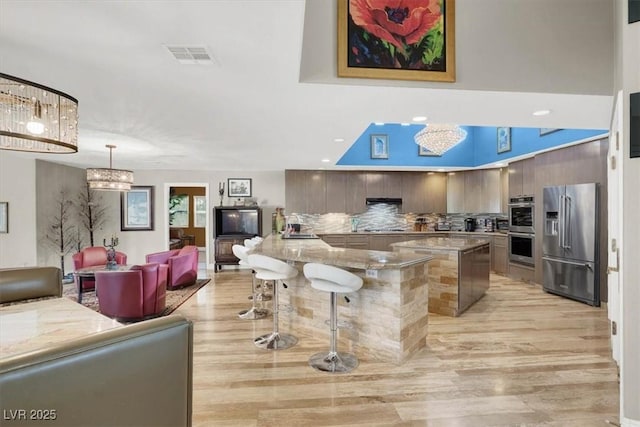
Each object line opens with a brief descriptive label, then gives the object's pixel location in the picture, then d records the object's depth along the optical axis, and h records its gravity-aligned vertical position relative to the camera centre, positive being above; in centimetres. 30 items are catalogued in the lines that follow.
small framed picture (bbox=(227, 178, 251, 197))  774 +68
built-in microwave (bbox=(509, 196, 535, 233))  570 -3
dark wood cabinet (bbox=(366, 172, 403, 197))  748 +69
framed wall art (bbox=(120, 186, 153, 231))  764 +10
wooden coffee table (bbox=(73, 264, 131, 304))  439 -82
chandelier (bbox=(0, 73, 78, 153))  150 +51
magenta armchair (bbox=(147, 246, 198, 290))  535 -87
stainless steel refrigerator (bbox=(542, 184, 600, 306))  440 -45
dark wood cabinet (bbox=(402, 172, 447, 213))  759 +47
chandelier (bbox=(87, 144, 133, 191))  459 +53
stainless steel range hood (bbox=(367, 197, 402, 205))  750 +31
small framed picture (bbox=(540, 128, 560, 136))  503 +131
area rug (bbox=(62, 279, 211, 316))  453 -131
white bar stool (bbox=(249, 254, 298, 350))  310 -62
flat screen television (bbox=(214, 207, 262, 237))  730 -20
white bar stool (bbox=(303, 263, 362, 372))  262 -63
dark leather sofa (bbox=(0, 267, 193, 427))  81 -49
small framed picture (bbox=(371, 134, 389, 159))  692 +147
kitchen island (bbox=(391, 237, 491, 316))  400 -80
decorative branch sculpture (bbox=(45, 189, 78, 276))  627 -31
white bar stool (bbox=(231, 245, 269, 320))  395 -127
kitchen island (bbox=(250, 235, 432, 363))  281 -90
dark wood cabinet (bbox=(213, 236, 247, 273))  711 -82
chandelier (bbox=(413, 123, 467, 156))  498 +122
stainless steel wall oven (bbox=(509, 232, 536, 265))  570 -67
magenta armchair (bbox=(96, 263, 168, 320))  376 -94
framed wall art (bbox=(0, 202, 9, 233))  520 -4
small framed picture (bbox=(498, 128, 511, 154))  599 +141
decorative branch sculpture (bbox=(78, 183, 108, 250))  721 +8
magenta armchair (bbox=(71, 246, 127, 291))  509 -77
